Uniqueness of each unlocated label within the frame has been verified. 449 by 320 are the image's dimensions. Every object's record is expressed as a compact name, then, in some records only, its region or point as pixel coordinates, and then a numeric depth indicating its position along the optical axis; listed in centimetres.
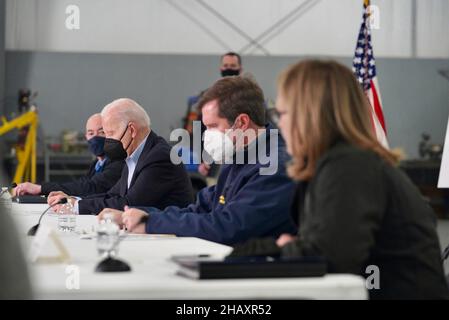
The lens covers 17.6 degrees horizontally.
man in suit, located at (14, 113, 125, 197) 930
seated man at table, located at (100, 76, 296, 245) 496
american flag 1133
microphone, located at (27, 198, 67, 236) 515
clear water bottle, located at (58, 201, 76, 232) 575
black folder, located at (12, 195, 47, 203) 856
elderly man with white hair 730
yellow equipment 1618
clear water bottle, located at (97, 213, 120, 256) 351
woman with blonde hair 331
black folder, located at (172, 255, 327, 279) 313
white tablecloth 302
